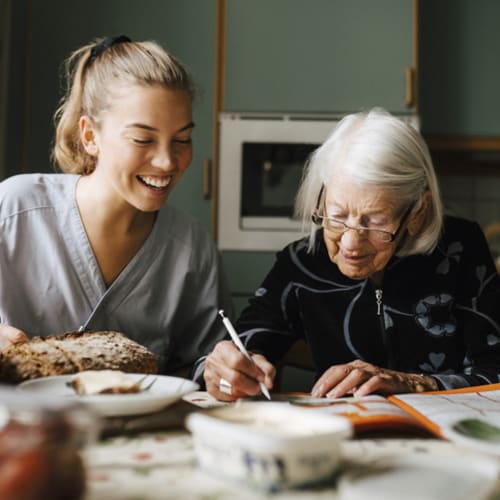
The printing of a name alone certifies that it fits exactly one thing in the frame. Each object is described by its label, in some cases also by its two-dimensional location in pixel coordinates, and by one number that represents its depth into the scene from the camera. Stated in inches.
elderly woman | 48.9
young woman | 53.8
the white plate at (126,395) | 28.1
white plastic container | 21.5
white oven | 99.9
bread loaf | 36.0
